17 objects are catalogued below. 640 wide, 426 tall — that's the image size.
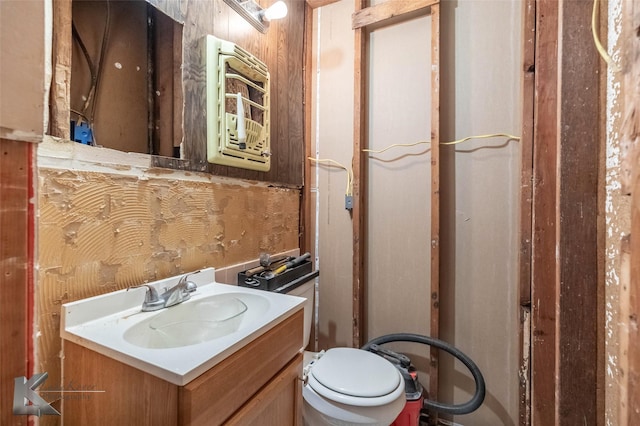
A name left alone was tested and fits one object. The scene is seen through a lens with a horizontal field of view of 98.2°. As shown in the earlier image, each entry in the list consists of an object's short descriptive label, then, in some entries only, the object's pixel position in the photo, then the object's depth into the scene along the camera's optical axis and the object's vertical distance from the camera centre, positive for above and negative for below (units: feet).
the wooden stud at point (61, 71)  2.29 +1.19
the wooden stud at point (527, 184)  3.90 +0.41
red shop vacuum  4.03 -2.62
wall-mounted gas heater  3.69 +1.51
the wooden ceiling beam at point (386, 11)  4.67 +3.53
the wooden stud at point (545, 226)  2.85 -0.15
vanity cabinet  1.73 -1.27
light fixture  4.27 +3.22
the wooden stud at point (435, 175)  4.52 +0.61
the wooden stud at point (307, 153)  5.76 +1.24
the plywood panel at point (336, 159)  5.50 +0.99
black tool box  3.88 -1.02
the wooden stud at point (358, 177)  5.14 +0.65
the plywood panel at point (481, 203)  4.33 +0.15
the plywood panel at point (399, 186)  4.89 +0.48
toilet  3.21 -2.17
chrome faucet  2.75 -0.88
